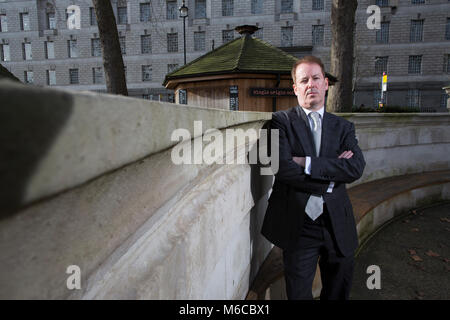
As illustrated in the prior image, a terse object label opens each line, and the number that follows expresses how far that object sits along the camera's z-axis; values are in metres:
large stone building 29.28
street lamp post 18.47
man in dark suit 2.04
